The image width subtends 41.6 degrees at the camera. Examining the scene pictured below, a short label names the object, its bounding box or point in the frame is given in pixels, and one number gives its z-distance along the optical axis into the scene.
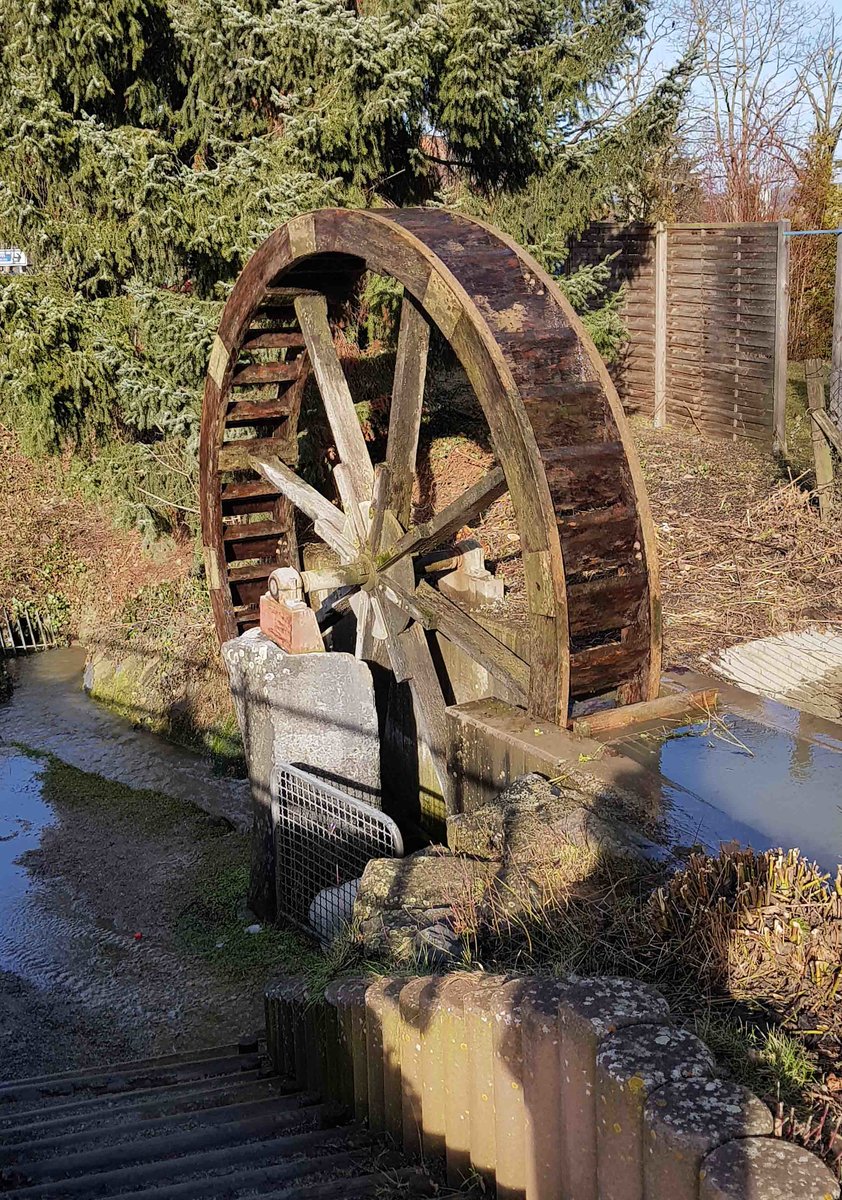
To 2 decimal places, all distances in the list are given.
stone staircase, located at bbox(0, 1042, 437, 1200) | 2.79
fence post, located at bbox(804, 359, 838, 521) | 7.42
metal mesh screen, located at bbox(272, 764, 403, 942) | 5.26
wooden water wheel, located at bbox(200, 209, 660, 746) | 4.89
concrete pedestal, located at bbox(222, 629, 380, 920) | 6.08
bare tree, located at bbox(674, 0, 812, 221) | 16.36
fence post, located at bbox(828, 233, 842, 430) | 8.26
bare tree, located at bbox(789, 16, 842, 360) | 13.92
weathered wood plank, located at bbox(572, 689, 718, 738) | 4.85
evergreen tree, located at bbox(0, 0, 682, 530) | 8.22
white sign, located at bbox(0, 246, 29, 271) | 8.48
